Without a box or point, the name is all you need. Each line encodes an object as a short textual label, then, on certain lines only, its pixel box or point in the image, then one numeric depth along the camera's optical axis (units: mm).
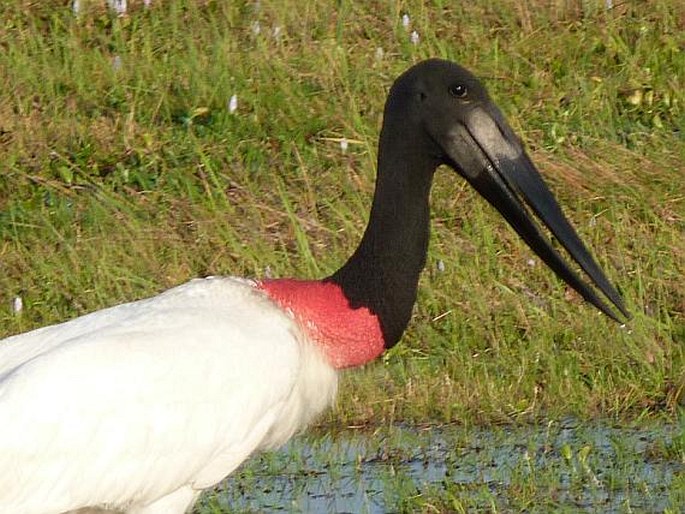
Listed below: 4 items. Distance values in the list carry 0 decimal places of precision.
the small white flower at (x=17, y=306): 13492
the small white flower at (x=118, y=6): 16797
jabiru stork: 9437
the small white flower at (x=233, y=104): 15680
